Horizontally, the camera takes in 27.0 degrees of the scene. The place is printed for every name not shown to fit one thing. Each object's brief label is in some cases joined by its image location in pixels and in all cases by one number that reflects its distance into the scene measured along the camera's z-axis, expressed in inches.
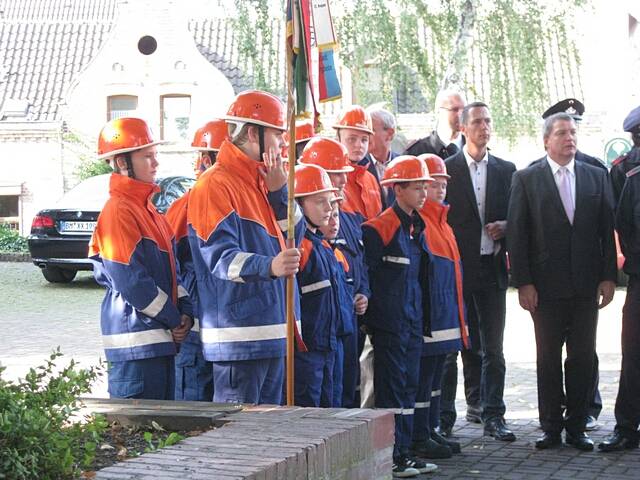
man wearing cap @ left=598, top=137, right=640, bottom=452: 339.3
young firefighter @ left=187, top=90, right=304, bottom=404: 244.1
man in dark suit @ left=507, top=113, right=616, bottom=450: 340.8
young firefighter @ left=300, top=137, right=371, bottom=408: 302.0
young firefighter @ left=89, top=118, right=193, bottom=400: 257.0
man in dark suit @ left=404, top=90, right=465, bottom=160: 390.9
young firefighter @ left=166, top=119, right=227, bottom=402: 281.4
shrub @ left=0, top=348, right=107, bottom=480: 163.0
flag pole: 247.9
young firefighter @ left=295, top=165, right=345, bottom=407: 277.7
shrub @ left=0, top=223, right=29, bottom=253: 1121.4
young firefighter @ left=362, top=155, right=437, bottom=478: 311.9
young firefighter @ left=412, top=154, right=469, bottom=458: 320.8
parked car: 761.0
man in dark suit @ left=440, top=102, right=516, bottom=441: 364.5
